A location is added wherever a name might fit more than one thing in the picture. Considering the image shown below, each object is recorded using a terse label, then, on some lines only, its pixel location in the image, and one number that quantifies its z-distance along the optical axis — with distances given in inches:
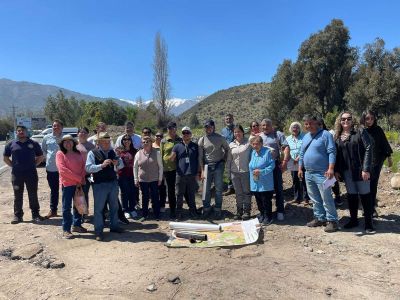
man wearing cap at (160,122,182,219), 286.5
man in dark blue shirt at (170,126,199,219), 280.5
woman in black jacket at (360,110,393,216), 243.3
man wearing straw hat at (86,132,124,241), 236.5
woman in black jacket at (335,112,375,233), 230.4
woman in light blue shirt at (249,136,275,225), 260.7
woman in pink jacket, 242.5
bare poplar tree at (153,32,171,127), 1268.5
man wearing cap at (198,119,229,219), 277.6
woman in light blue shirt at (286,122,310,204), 297.9
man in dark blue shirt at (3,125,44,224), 280.4
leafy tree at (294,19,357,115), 1159.6
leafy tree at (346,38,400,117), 1019.1
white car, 737.0
